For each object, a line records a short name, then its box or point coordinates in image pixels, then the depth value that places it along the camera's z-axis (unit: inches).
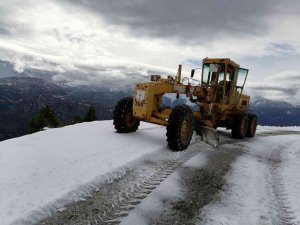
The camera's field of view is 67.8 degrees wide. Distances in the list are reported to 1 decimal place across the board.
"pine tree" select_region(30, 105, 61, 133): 1372.1
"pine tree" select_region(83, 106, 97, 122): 1515.2
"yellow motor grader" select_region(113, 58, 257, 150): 308.3
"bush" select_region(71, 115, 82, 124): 1445.4
